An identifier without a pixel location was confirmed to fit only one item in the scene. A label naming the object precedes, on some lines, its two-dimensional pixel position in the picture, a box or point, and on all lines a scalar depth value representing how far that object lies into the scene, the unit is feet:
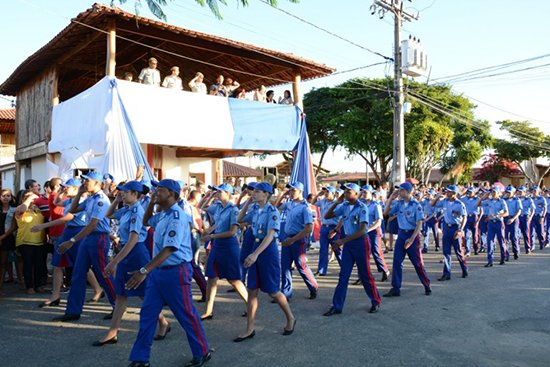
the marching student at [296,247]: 23.41
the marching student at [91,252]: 19.60
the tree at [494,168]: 140.87
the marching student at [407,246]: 25.27
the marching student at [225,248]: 19.58
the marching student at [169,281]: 14.06
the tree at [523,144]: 125.29
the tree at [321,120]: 101.80
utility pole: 56.65
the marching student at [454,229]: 30.19
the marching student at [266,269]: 17.62
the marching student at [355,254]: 21.30
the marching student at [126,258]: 16.97
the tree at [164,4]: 13.25
